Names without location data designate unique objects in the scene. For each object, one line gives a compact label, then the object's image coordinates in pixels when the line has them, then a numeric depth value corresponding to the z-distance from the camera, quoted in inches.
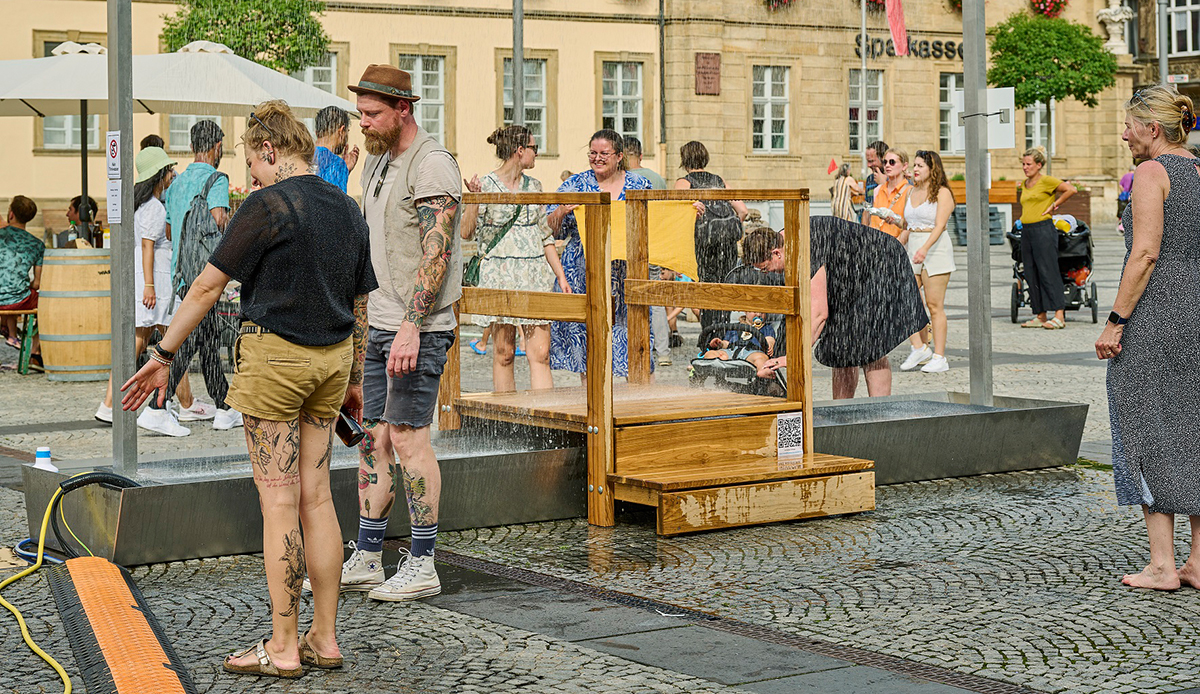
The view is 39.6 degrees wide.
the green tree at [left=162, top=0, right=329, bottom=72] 1128.8
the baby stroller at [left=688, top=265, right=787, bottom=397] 327.0
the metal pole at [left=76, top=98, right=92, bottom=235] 616.4
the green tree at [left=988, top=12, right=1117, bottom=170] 1637.6
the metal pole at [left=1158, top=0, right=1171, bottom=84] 1604.3
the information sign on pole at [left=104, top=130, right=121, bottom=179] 242.5
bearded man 217.3
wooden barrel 508.1
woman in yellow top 663.1
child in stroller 347.3
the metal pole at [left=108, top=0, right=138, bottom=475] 241.9
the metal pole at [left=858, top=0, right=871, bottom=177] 1602.7
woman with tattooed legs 178.2
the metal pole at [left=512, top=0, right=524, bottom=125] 542.3
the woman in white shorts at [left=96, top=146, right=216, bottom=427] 410.9
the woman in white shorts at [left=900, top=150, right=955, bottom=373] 522.6
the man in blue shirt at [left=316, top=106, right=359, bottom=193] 303.6
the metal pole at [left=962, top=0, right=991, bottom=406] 336.8
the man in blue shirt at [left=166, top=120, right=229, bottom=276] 390.9
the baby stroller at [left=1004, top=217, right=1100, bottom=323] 680.3
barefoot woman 221.0
